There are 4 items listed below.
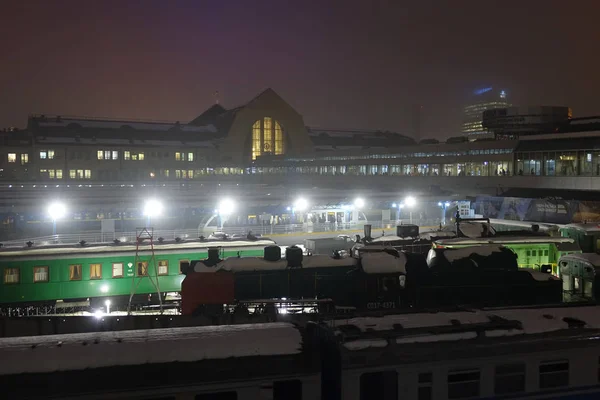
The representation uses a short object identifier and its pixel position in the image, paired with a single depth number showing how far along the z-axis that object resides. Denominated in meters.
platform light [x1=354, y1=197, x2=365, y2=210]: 39.33
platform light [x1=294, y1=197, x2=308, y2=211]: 39.23
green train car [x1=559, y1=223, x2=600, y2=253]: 24.23
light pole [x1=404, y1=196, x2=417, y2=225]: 41.30
